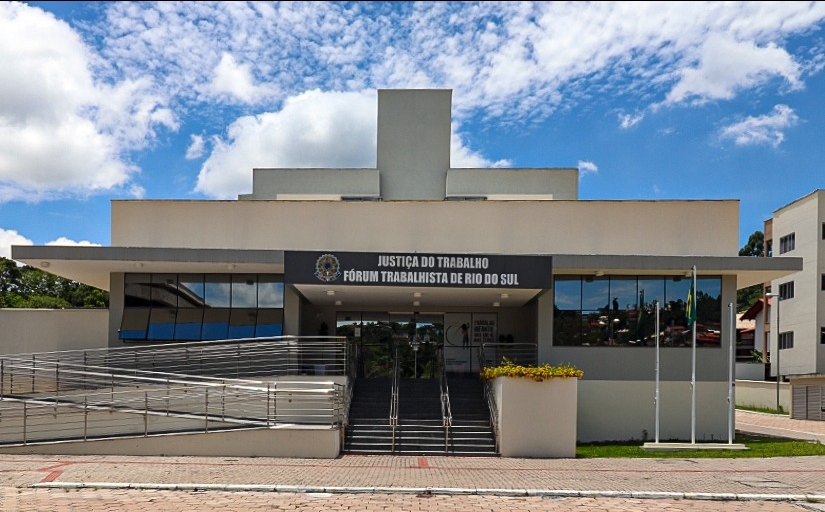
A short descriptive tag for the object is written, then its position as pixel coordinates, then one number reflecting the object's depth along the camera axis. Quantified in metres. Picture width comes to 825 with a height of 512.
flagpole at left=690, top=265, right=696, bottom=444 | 18.88
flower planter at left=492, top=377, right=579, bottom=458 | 18.31
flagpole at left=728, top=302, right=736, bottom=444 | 19.94
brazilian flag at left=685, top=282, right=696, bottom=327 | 19.64
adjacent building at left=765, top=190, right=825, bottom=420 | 45.97
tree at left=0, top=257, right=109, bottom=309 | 66.69
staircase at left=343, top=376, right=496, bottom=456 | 18.92
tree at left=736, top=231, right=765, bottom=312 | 86.08
